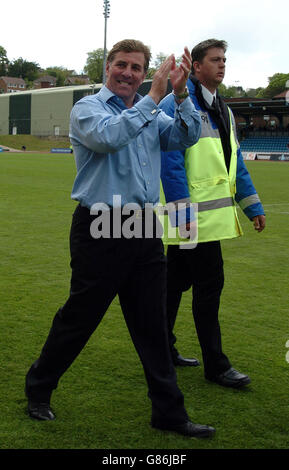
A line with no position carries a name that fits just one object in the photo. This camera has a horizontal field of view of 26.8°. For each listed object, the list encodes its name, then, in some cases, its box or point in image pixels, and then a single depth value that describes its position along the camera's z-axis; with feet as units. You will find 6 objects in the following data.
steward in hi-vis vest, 11.69
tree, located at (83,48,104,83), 385.70
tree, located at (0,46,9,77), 463.42
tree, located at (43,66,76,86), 497.05
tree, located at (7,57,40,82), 489.26
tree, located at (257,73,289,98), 372.79
